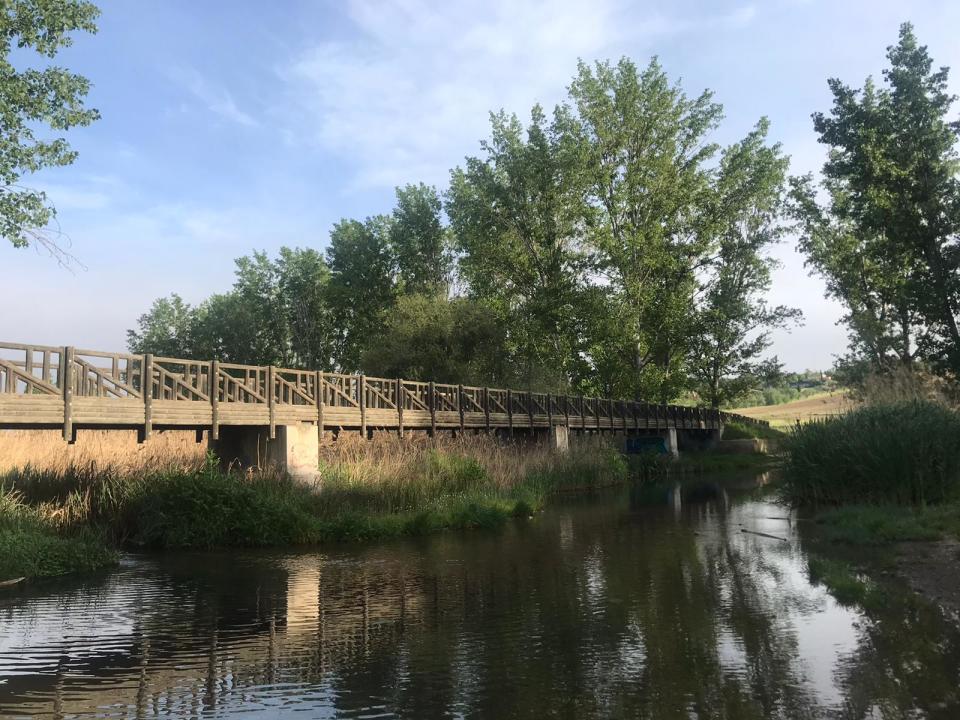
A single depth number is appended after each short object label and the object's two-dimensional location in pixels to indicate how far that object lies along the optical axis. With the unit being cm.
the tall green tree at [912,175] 2772
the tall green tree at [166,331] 6431
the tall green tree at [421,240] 5803
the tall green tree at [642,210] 4275
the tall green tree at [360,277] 5978
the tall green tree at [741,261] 4569
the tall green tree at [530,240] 4572
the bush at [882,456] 1466
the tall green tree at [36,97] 2052
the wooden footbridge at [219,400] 1434
